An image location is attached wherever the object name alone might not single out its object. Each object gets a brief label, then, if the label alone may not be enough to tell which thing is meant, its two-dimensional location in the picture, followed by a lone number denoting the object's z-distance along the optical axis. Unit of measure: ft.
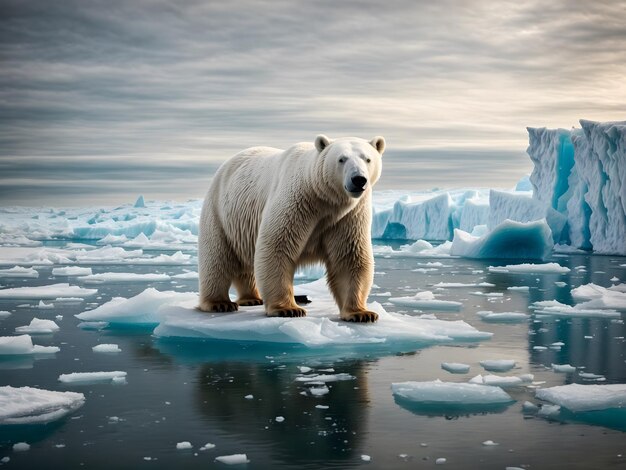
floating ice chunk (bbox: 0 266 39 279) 57.52
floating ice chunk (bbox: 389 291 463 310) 34.91
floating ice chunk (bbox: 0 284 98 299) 39.88
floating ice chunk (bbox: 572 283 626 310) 33.55
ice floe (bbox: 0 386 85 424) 14.34
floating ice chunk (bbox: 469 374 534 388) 17.52
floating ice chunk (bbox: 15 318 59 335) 26.53
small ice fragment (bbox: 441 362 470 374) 18.84
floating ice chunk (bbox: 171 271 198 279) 56.65
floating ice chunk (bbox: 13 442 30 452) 12.63
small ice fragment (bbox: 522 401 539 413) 15.21
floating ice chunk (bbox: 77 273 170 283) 53.16
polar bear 20.52
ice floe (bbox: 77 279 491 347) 21.13
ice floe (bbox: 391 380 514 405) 15.72
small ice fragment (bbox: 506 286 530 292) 44.04
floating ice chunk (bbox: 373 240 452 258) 83.56
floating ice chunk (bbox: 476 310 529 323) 30.12
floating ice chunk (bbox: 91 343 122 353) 22.67
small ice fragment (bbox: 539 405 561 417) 14.96
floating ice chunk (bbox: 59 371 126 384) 18.11
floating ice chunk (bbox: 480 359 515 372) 19.48
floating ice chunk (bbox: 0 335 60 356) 21.79
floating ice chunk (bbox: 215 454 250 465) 11.89
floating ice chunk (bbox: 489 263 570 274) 57.88
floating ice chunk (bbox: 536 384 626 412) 15.14
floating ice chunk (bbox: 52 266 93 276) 58.03
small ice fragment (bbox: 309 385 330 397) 16.47
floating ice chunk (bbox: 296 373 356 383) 17.85
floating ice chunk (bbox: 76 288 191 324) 28.22
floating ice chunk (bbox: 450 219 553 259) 70.94
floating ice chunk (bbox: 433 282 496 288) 47.21
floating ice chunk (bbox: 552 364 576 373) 19.65
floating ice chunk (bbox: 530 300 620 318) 31.60
